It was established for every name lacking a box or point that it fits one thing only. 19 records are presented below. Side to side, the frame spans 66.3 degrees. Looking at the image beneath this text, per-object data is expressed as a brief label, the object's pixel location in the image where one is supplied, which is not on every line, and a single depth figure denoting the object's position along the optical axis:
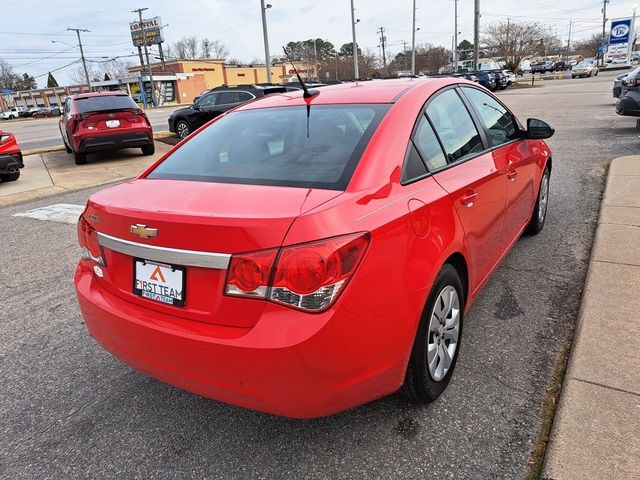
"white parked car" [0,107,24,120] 69.19
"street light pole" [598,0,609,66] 81.74
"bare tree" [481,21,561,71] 54.94
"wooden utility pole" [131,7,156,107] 60.76
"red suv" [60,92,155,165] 11.08
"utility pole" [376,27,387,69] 81.19
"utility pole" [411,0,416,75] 51.54
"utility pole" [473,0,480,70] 31.70
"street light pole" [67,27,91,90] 71.12
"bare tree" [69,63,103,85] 107.64
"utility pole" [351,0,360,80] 35.56
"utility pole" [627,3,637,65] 48.48
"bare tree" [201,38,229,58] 113.84
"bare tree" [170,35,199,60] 110.72
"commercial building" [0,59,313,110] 68.25
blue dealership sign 48.68
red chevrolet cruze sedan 1.81
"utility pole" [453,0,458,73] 60.81
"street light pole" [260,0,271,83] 24.75
